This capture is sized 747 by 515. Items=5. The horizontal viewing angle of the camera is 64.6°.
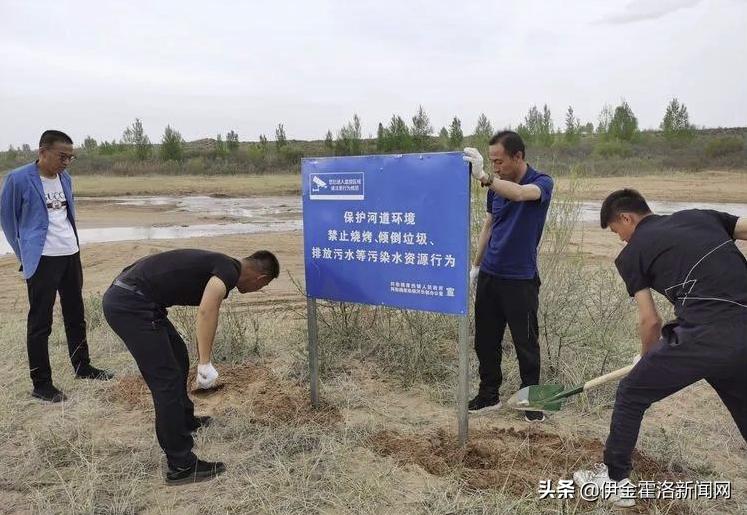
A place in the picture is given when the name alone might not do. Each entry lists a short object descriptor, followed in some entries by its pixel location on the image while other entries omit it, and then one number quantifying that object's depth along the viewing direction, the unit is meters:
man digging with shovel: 2.39
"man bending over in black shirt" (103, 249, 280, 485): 2.96
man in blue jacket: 4.18
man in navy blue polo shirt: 3.53
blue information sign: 3.06
